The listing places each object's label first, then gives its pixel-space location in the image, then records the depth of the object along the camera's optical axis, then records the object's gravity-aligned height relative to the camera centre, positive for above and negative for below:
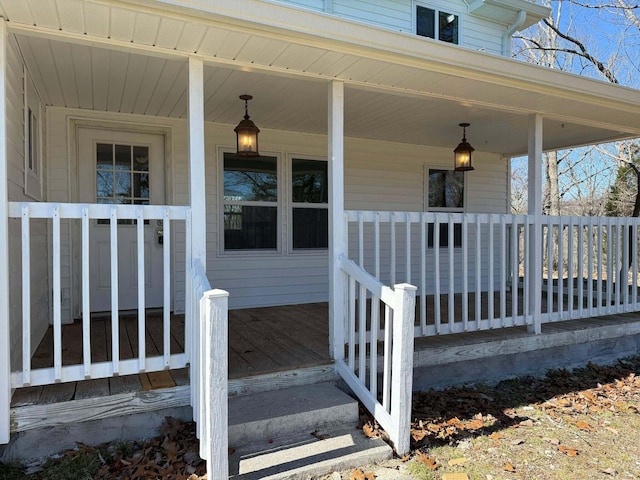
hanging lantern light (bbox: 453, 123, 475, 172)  5.17 +0.86
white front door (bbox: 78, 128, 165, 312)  4.42 +0.36
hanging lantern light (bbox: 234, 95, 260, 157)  4.05 +0.84
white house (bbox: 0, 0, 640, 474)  2.45 +0.77
